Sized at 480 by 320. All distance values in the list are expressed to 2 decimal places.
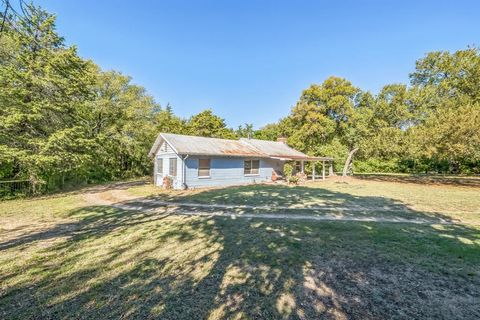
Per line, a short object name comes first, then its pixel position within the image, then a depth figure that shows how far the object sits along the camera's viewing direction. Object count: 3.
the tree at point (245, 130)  51.84
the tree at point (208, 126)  34.41
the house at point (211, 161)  16.50
